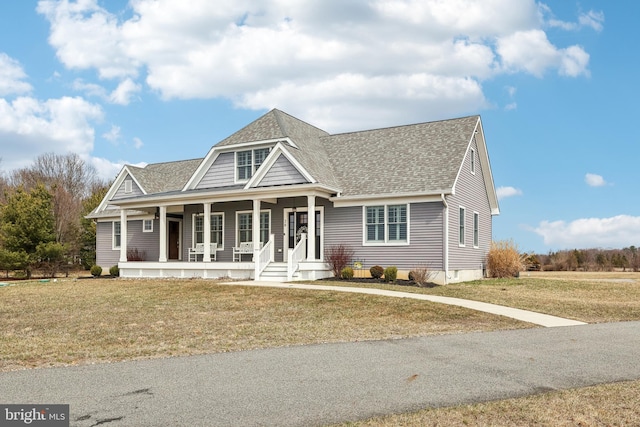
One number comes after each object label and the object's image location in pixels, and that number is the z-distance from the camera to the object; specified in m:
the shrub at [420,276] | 21.61
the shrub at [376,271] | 22.88
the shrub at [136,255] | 32.06
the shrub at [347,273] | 23.12
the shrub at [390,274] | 22.12
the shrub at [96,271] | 31.50
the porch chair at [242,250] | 26.36
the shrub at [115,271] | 31.00
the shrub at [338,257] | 24.14
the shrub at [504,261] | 28.25
